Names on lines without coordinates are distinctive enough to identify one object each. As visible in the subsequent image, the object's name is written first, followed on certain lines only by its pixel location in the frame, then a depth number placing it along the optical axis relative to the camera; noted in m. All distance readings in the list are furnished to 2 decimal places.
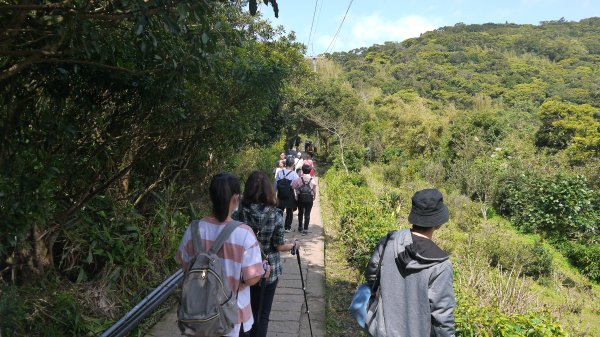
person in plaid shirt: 3.06
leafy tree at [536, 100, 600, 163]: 19.45
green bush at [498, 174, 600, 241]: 14.97
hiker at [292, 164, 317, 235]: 7.55
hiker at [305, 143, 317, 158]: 21.77
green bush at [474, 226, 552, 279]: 10.69
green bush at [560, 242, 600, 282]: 12.76
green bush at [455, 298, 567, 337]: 3.02
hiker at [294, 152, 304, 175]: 11.02
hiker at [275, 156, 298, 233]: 7.41
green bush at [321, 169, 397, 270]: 6.10
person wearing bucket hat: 2.18
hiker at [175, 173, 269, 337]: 2.31
